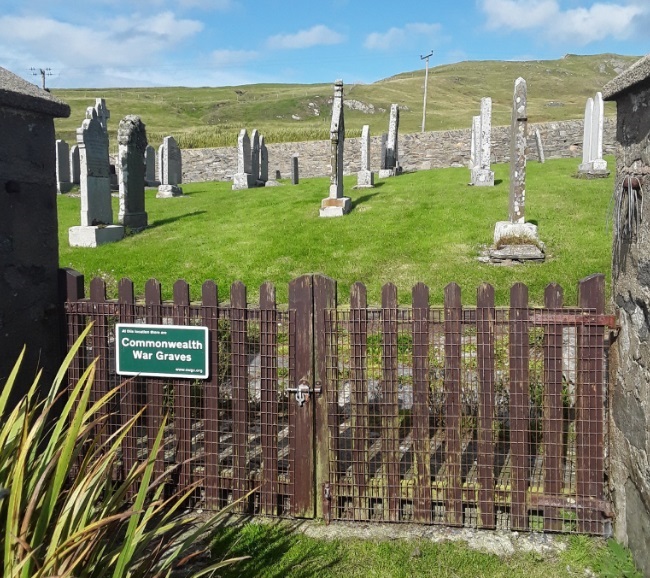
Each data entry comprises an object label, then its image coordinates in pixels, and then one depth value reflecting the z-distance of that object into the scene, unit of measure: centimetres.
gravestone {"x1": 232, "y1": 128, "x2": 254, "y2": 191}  2241
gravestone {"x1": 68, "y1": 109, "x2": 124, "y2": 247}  1304
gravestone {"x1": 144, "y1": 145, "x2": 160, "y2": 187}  2595
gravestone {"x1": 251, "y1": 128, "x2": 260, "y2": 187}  2345
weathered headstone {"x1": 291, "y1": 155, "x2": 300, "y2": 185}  2417
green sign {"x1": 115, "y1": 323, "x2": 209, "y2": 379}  405
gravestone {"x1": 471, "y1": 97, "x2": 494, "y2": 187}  1675
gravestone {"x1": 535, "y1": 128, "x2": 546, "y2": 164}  2524
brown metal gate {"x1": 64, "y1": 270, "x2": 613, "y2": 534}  376
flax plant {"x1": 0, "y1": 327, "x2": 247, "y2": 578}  218
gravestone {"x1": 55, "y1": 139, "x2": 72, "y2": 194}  2413
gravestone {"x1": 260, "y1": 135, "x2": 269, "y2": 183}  2536
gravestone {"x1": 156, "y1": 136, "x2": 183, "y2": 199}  2193
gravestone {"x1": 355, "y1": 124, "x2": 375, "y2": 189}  1917
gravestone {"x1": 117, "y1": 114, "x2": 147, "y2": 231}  1435
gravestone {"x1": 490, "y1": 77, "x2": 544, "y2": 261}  963
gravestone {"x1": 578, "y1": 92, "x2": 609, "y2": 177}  1678
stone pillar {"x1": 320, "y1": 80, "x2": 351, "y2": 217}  1411
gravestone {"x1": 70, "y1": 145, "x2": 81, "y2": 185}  2583
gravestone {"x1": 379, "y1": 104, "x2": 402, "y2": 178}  2320
